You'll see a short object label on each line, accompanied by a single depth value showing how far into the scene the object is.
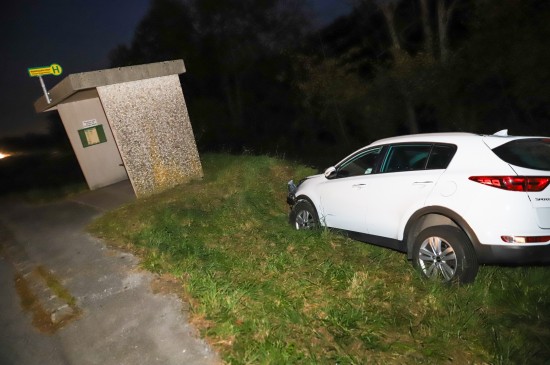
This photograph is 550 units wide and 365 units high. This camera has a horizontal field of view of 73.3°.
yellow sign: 8.81
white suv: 3.70
